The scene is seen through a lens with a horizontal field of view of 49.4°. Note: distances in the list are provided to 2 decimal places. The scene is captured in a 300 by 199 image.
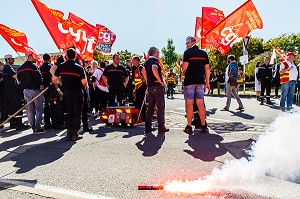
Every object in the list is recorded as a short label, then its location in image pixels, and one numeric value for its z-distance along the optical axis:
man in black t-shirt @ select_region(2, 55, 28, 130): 9.73
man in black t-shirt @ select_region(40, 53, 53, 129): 8.92
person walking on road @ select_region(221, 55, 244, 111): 11.34
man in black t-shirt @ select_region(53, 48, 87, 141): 7.06
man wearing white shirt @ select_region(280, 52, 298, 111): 11.07
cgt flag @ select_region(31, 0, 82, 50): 8.91
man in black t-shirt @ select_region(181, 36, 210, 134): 7.27
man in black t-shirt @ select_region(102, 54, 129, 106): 9.55
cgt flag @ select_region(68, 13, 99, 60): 11.05
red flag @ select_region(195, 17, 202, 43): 16.55
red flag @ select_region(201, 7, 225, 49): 13.15
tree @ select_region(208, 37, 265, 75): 40.66
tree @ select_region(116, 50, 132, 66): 69.19
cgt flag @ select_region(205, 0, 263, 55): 9.48
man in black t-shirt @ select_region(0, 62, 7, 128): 10.27
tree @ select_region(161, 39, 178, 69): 98.81
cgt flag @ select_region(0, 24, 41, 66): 10.33
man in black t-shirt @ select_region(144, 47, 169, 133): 7.75
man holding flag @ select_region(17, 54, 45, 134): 8.30
